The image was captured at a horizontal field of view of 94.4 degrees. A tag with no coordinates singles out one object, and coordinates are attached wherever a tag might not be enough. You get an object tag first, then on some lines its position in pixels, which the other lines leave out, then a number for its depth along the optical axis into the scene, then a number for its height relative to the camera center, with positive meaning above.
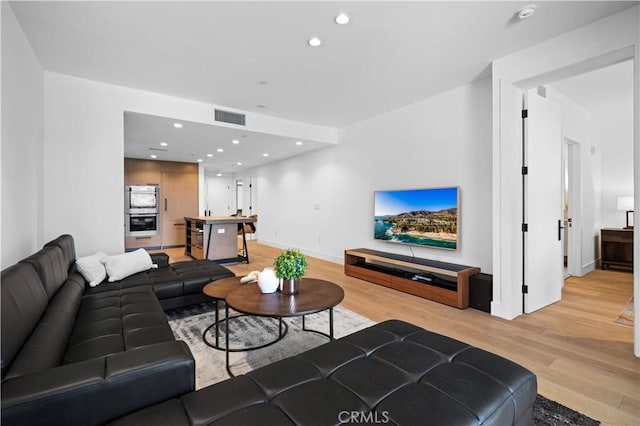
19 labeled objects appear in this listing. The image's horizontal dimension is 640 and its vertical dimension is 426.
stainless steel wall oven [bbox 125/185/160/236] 7.69 +0.07
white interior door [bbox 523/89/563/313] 3.26 +0.13
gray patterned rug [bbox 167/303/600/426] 1.75 -1.15
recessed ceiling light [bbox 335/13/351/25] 2.43 +1.62
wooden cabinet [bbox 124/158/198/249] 7.85 +0.60
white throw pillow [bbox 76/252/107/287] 2.85 -0.56
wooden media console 3.58 -0.90
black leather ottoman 1.07 -0.73
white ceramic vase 2.45 -0.57
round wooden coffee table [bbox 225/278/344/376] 2.06 -0.67
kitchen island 6.02 -0.53
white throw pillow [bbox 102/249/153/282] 3.05 -0.56
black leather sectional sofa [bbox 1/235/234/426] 1.03 -0.63
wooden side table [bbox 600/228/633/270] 5.02 -0.61
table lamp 5.14 +0.16
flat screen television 4.09 -0.06
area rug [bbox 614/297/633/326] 3.05 -1.11
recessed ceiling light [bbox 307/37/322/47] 2.78 +1.63
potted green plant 2.38 -0.45
